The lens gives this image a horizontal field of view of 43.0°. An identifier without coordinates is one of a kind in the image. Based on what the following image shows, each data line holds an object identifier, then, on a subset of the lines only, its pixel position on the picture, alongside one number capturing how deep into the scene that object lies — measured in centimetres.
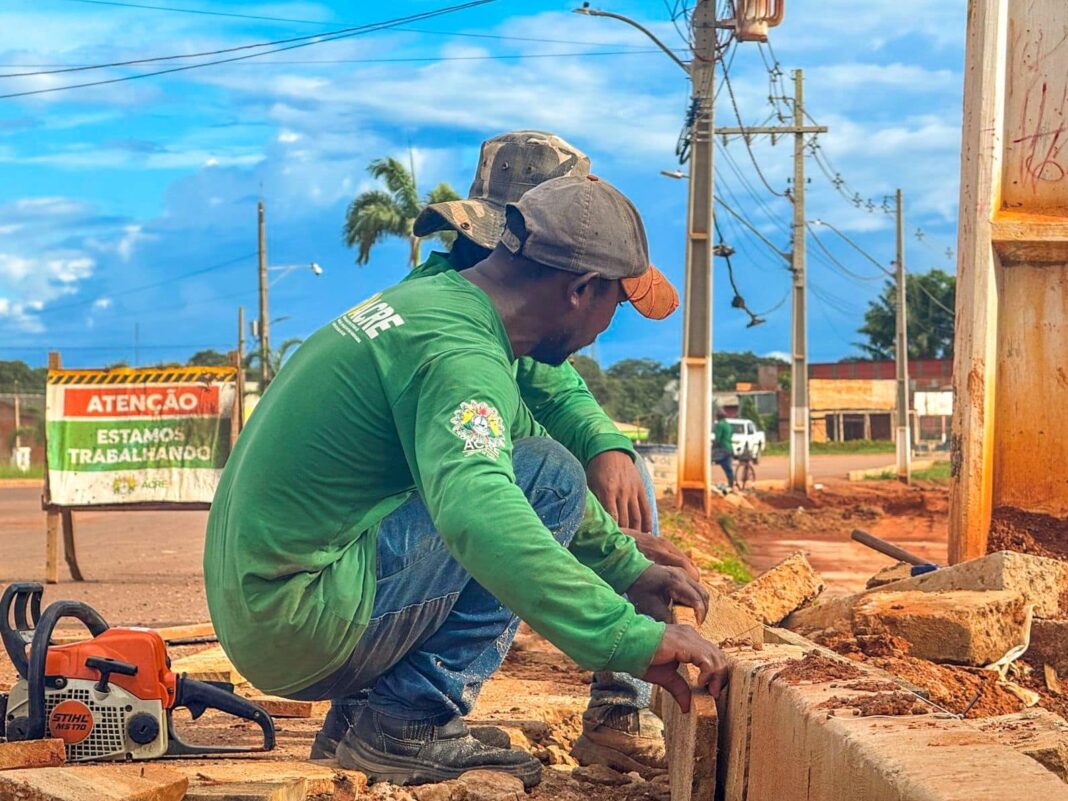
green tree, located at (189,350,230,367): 4450
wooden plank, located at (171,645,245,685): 523
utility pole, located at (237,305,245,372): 4766
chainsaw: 345
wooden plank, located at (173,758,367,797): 320
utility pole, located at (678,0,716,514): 1869
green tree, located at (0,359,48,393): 7107
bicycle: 3136
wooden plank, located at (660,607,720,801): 309
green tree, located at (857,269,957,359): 7950
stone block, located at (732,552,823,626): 557
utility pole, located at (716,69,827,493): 2747
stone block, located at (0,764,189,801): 281
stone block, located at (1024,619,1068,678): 480
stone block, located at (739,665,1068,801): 204
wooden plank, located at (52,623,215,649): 682
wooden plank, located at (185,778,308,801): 294
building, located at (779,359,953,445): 6550
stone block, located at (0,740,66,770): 315
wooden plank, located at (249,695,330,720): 473
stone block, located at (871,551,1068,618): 491
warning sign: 1016
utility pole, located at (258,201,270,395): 3760
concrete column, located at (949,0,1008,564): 624
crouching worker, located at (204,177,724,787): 301
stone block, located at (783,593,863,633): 487
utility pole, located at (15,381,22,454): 4010
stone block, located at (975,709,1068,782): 244
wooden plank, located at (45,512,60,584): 1000
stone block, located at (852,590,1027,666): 447
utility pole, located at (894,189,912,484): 3200
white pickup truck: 4409
